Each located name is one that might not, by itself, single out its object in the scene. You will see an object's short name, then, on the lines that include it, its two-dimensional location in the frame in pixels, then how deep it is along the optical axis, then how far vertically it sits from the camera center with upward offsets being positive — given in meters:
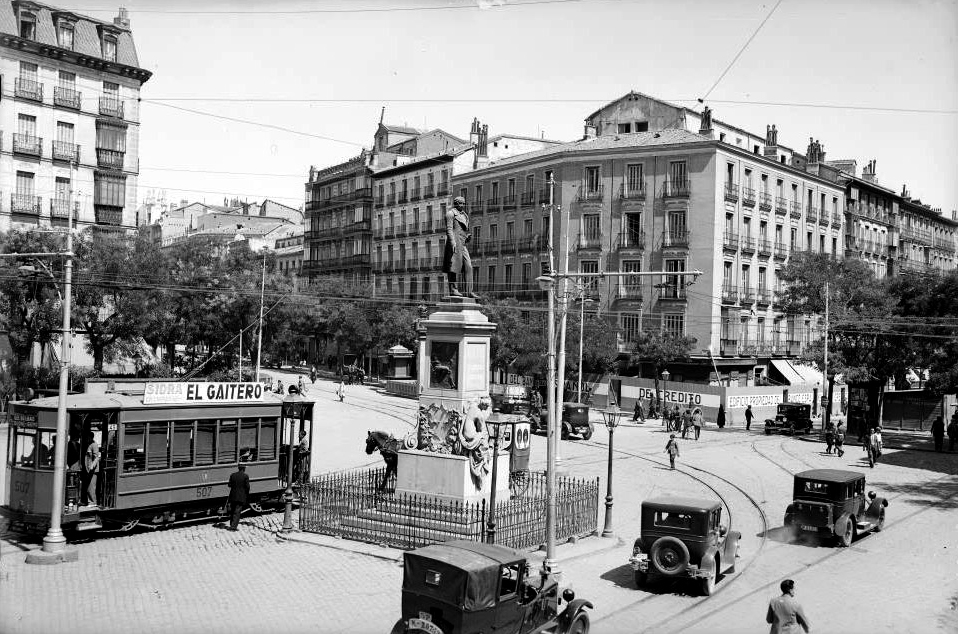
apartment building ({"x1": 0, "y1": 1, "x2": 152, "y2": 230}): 44.94 +11.25
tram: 17.25 -2.79
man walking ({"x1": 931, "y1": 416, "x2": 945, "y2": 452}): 37.91 -3.83
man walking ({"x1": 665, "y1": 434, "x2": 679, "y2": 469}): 29.65 -3.83
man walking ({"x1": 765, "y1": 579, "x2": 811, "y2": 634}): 11.12 -3.56
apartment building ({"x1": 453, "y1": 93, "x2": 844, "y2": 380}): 55.00 +8.00
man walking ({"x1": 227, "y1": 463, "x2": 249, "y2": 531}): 19.28 -3.74
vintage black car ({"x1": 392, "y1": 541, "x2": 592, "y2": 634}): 10.56 -3.34
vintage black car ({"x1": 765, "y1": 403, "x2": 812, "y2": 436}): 42.91 -3.91
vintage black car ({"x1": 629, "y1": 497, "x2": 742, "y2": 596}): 14.98 -3.63
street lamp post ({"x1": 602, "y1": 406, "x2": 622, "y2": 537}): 19.27 -3.51
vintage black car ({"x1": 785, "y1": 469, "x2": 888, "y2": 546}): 19.14 -3.71
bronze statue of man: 20.02 +1.96
